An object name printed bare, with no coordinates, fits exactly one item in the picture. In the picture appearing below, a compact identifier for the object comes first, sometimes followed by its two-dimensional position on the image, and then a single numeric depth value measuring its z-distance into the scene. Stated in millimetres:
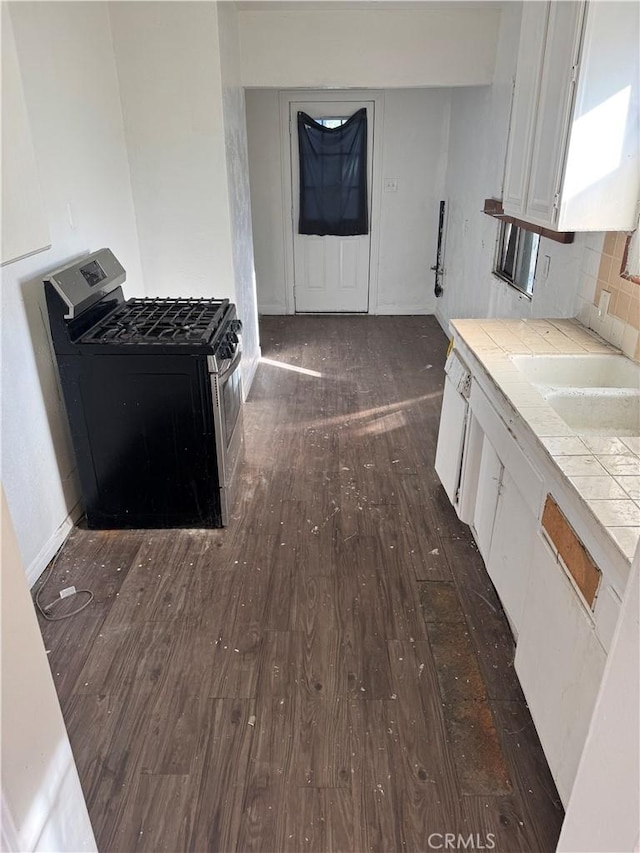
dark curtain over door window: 5645
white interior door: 6129
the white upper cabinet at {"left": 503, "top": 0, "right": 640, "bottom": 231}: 1996
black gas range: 2453
